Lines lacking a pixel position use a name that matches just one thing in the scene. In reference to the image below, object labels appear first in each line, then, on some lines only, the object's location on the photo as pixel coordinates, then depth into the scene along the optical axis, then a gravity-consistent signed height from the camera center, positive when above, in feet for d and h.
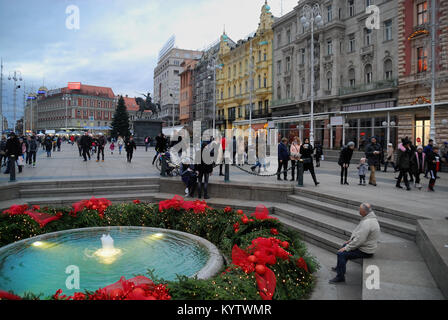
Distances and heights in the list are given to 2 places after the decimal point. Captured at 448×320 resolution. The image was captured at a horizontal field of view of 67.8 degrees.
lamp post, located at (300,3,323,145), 79.70 +31.20
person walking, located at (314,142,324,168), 67.31 -0.83
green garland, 12.94 -5.35
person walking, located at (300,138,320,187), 37.31 -0.71
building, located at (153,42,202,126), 330.13 +75.40
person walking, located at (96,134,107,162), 67.13 +1.33
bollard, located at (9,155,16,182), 34.83 -1.96
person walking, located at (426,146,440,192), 36.09 -1.75
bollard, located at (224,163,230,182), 37.14 -2.59
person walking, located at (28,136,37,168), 55.18 +0.39
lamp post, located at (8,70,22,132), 162.48 +35.64
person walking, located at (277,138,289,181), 41.04 -0.64
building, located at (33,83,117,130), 377.30 +50.04
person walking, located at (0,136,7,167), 58.23 +0.94
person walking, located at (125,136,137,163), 65.51 +0.50
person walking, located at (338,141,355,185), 38.73 -0.83
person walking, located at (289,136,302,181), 39.26 -0.14
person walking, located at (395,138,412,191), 37.27 -1.22
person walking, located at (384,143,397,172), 57.30 -0.17
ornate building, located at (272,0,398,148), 99.45 +28.26
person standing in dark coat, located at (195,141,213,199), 34.19 -2.30
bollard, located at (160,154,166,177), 40.42 -2.23
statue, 159.54 +21.37
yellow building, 161.86 +39.14
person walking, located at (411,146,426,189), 37.65 -1.57
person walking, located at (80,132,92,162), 65.87 +1.49
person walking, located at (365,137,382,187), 39.34 -0.54
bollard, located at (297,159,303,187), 35.03 -2.29
